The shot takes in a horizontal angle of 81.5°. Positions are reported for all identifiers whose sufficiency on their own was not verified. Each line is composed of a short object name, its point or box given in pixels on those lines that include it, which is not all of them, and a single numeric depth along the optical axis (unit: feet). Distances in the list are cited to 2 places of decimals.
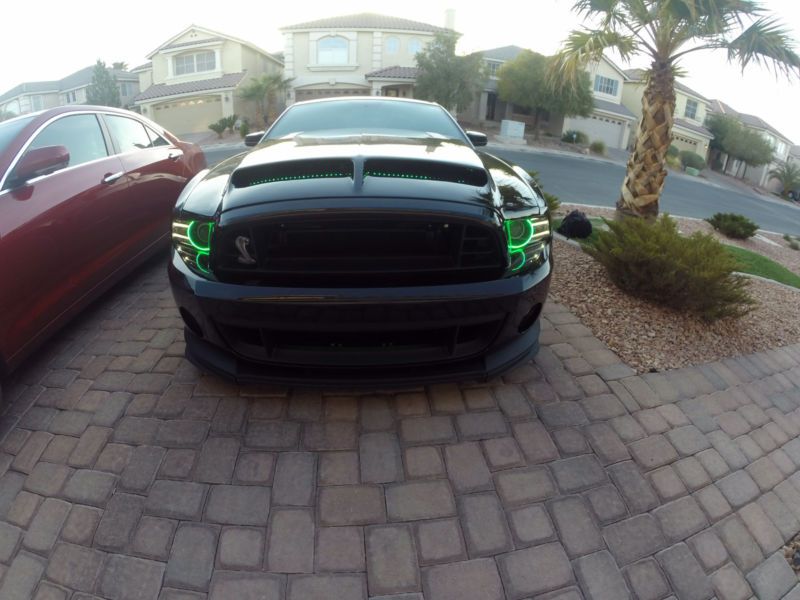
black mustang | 6.20
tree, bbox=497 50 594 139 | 93.56
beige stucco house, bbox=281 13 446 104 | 102.06
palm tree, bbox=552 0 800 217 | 16.80
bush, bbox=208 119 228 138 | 83.46
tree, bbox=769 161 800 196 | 123.95
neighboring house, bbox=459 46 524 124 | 114.86
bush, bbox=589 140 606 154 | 95.20
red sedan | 7.84
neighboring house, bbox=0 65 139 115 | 152.97
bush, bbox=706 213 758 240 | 25.89
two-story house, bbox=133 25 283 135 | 99.45
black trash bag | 16.60
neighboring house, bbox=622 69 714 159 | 131.64
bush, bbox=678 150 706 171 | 107.24
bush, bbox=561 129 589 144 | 101.71
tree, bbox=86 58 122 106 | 137.18
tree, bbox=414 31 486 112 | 89.25
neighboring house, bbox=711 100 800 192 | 144.87
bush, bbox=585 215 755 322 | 11.07
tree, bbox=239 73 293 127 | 90.74
